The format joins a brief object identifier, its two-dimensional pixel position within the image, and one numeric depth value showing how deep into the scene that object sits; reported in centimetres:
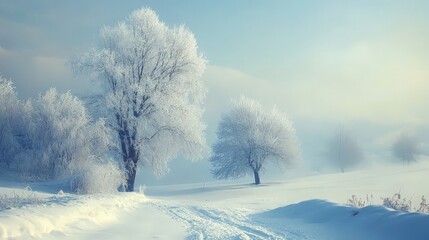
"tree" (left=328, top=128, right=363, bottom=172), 7631
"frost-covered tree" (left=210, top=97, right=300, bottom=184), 3956
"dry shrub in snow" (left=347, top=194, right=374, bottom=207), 1301
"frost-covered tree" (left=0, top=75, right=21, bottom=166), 2173
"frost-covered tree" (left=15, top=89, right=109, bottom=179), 2058
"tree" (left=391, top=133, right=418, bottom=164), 7552
